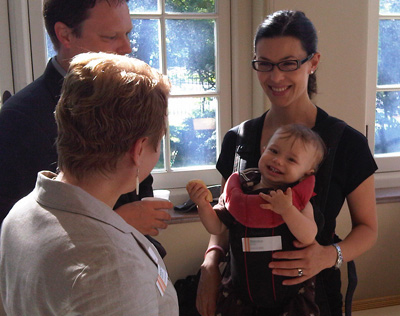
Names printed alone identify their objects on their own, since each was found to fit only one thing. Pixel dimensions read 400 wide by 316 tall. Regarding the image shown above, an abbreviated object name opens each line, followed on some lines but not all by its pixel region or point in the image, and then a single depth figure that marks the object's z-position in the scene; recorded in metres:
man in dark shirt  1.18
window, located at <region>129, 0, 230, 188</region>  2.68
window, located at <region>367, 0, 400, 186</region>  2.99
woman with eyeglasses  1.38
